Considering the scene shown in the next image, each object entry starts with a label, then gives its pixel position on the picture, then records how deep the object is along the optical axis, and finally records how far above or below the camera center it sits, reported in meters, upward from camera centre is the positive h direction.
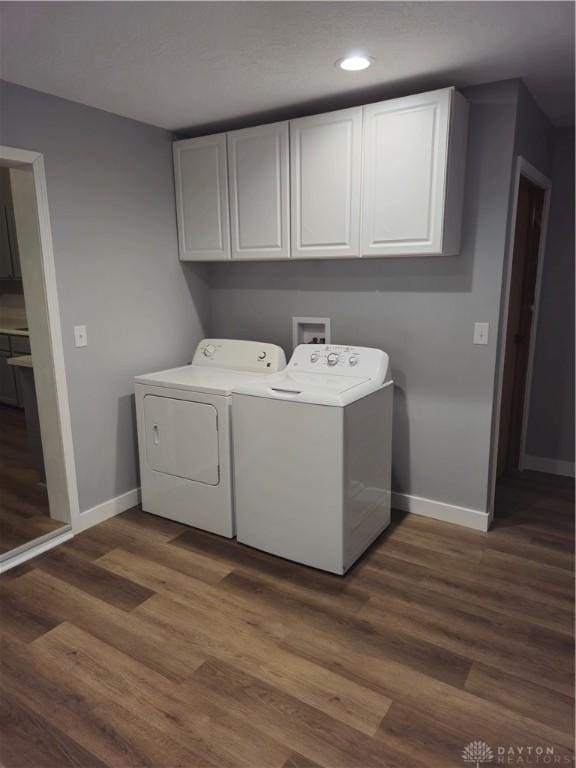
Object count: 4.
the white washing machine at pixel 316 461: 2.28 -0.84
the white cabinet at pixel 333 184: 2.38 +0.51
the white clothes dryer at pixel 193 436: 2.65 -0.82
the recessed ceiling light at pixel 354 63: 2.10 +0.91
